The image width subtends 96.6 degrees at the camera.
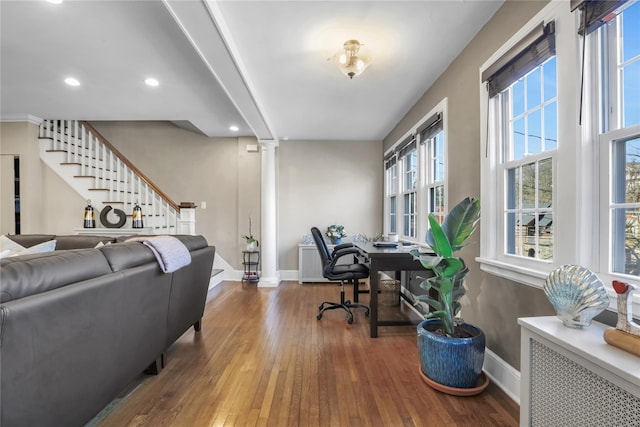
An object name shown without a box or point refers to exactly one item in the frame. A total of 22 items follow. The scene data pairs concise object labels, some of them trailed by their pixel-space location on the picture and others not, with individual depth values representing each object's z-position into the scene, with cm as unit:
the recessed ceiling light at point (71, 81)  306
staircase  451
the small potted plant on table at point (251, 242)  475
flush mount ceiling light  223
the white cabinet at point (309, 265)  475
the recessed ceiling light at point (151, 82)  301
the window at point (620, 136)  119
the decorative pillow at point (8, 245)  251
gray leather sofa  94
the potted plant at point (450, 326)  173
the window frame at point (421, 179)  265
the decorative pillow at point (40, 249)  212
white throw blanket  181
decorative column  462
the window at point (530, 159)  159
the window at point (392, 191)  445
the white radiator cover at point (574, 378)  83
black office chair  307
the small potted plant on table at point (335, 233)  457
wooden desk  263
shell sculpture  107
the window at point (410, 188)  364
